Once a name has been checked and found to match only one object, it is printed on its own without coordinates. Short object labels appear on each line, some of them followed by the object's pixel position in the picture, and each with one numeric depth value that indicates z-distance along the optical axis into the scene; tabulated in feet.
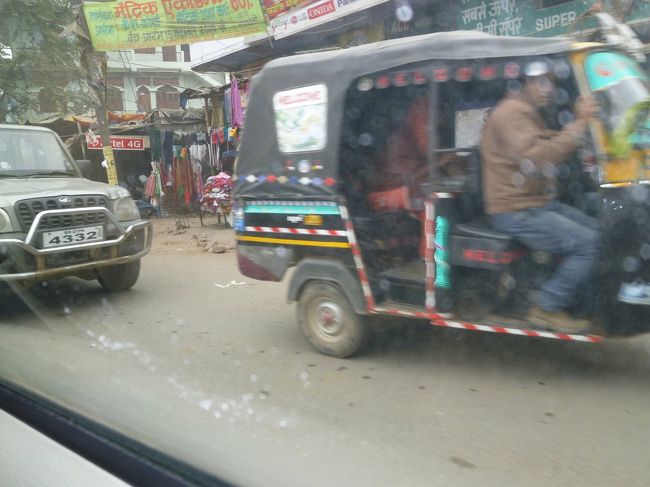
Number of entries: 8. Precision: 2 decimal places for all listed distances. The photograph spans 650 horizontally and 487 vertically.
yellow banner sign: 33.94
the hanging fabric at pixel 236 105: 40.52
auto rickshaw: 10.76
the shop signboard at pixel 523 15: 23.61
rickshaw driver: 10.91
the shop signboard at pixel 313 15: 30.69
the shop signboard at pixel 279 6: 33.81
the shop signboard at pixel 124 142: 52.70
